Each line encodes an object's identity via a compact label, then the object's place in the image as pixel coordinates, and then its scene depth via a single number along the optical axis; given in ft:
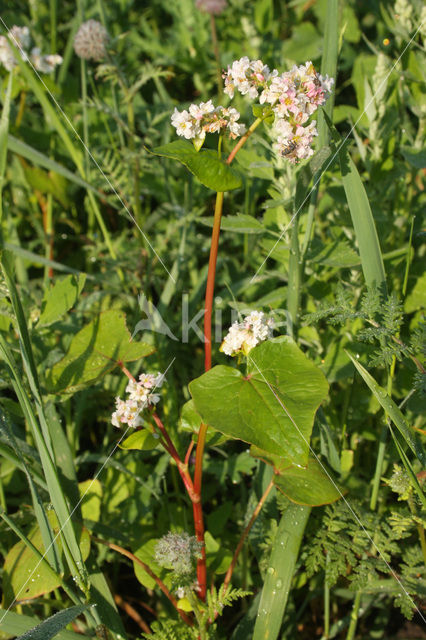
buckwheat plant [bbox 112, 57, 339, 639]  1.75
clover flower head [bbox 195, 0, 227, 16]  3.07
